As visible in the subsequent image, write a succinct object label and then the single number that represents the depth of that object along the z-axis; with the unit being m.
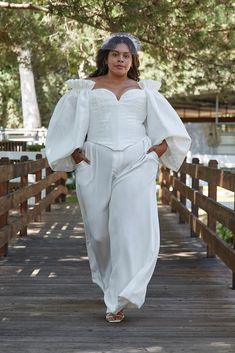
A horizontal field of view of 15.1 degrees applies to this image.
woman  6.11
